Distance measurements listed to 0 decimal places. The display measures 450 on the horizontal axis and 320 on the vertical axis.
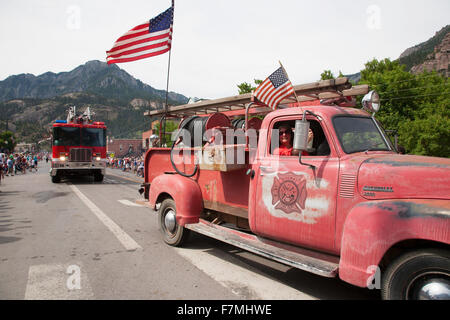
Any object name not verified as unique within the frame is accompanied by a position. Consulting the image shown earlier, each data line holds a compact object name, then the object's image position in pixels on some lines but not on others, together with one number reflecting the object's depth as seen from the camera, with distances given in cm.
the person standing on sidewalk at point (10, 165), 2366
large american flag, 732
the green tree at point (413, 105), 2511
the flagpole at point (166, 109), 621
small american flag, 398
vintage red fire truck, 261
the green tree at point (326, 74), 2861
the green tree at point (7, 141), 9114
